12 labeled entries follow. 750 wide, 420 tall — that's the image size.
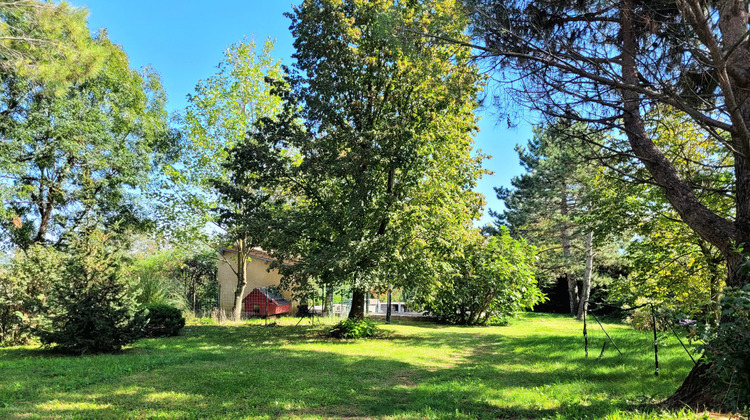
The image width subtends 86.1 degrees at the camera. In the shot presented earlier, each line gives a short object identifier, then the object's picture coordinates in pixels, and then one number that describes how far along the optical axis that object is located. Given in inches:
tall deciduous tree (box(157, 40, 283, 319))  711.7
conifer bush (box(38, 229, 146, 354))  306.0
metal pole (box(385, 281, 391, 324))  645.4
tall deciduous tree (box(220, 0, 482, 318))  391.9
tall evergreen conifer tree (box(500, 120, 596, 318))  942.4
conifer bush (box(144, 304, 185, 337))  447.2
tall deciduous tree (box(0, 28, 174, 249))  533.3
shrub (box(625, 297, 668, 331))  447.3
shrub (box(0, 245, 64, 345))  354.0
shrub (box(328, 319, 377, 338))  438.3
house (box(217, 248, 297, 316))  927.7
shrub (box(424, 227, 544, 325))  558.3
